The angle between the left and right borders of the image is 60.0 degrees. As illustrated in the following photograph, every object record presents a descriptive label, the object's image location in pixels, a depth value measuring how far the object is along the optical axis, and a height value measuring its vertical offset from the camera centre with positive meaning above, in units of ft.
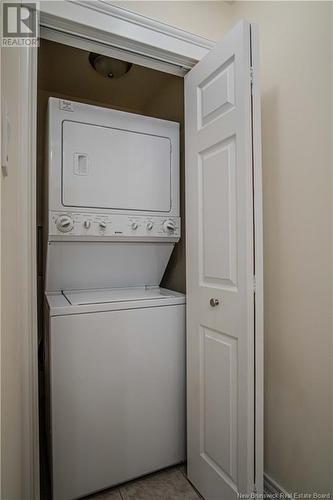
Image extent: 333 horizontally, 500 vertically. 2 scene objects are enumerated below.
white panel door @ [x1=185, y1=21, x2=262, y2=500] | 4.05 -0.30
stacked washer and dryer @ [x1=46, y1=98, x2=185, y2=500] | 4.86 -0.97
